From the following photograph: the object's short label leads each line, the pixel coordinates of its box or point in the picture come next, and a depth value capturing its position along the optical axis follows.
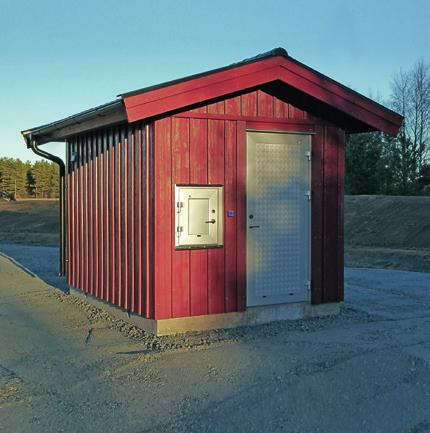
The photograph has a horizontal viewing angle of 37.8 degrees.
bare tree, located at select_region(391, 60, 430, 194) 40.22
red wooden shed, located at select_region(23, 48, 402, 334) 7.57
